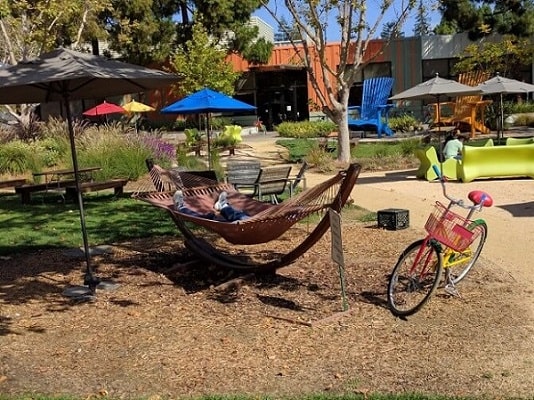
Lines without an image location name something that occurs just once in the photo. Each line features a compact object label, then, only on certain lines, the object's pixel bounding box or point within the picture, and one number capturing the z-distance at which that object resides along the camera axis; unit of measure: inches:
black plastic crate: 343.3
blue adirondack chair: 1109.7
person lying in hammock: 263.0
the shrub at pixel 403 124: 1194.1
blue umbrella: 620.7
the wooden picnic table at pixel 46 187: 491.2
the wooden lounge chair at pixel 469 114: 1011.3
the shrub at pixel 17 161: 640.4
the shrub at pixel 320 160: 658.0
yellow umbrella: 1236.7
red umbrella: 1121.4
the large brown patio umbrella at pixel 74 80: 228.2
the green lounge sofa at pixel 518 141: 601.5
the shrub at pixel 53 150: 684.7
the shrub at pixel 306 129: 1160.4
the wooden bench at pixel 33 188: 490.9
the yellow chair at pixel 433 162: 542.0
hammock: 224.8
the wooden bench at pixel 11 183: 532.9
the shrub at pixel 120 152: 595.2
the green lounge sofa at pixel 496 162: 532.4
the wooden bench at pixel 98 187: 475.5
